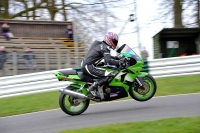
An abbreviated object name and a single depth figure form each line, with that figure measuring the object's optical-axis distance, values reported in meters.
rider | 16.06
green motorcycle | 16.14
